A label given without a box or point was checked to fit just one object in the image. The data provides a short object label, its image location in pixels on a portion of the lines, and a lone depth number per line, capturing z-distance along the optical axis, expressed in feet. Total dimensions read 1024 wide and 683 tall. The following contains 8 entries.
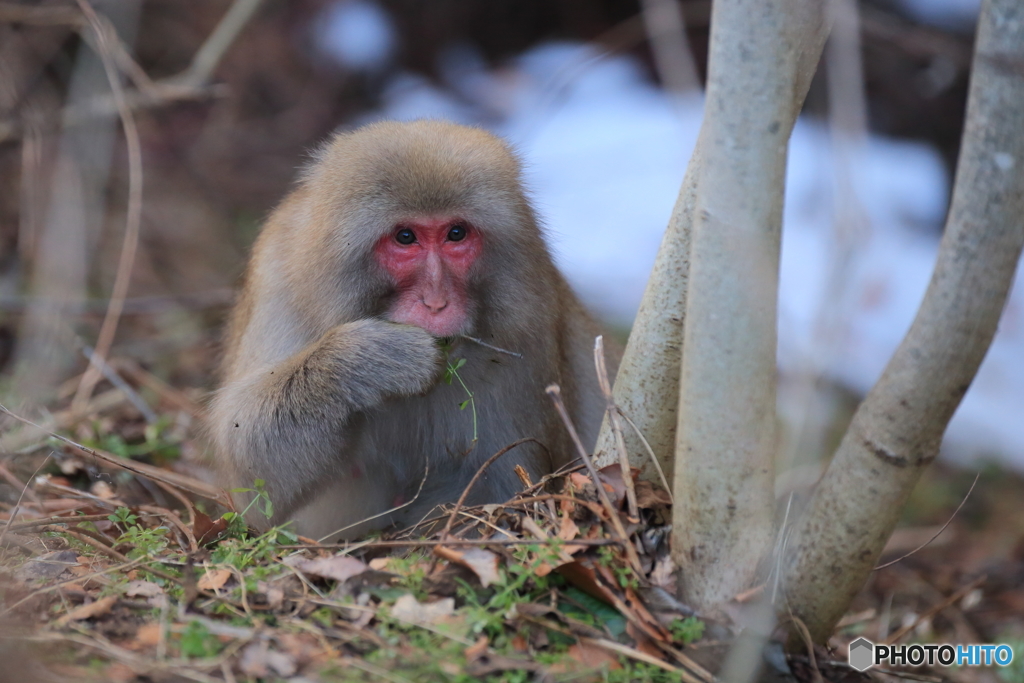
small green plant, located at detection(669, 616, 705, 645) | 16.70
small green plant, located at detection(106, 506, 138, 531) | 21.04
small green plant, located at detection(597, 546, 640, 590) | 17.30
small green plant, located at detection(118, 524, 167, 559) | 19.67
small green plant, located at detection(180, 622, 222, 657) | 15.28
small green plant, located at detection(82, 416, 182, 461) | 30.01
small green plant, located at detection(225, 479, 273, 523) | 20.99
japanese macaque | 21.81
